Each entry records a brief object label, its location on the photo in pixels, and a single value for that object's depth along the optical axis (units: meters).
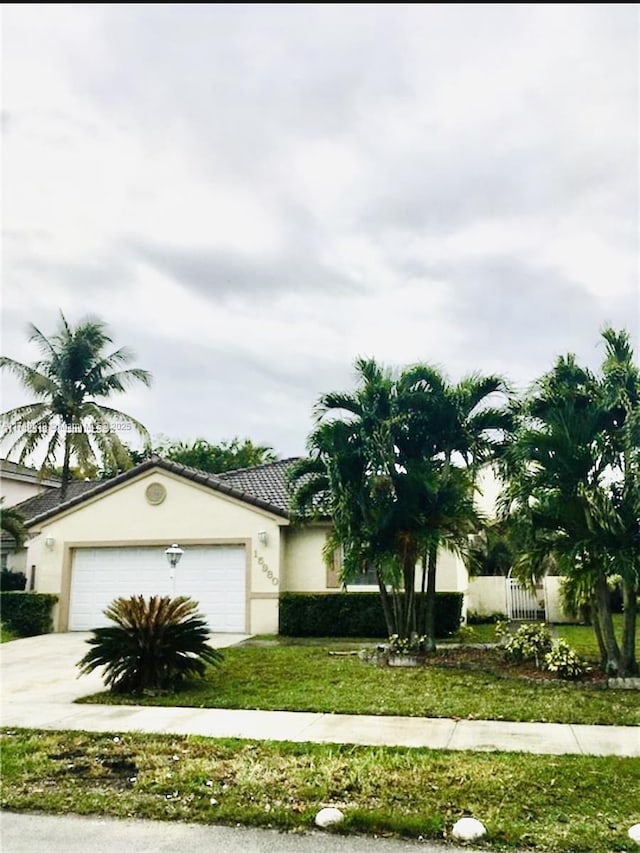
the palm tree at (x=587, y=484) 9.30
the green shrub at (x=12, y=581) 26.16
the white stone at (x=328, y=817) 4.53
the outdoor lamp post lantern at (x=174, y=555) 13.65
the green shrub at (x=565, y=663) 9.53
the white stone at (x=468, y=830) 4.25
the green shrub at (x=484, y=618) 19.69
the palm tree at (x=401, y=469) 11.71
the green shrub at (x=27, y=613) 17.14
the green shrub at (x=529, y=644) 10.79
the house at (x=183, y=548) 16.88
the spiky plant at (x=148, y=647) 9.21
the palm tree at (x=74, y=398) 23.20
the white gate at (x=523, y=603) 19.78
